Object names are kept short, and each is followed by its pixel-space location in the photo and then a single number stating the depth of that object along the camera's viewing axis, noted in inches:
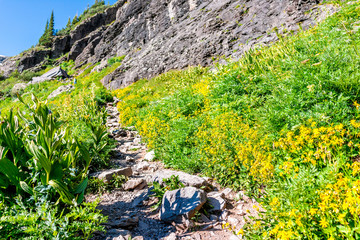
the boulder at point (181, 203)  122.0
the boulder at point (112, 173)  167.9
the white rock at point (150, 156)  223.9
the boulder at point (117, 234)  104.7
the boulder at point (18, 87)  849.8
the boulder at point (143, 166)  207.0
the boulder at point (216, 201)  129.8
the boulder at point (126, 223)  117.8
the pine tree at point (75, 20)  3018.2
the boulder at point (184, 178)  145.1
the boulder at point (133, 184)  165.2
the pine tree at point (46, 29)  2874.0
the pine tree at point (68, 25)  2859.3
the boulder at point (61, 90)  685.9
